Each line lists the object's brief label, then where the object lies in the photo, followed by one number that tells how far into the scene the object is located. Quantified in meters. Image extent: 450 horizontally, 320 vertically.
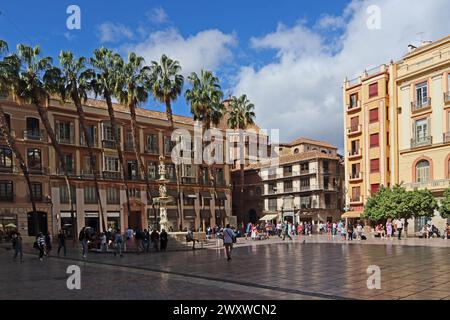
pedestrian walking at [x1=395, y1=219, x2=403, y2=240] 33.23
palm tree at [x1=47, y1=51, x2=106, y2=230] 35.59
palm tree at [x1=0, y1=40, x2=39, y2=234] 32.66
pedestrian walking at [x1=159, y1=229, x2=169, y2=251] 26.16
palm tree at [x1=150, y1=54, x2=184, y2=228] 41.03
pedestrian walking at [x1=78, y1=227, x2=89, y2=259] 22.67
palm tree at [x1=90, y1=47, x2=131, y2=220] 37.62
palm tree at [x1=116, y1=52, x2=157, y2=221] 38.59
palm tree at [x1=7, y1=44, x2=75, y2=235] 33.72
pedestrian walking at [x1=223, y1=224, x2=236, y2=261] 18.61
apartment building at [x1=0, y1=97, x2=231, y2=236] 41.97
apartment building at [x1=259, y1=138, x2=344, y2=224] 63.59
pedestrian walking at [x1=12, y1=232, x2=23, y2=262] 22.64
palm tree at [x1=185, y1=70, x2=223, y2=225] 45.00
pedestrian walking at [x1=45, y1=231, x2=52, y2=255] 25.35
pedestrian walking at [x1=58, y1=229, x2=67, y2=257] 25.08
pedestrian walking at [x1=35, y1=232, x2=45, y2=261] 22.44
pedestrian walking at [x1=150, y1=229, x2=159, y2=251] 26.06
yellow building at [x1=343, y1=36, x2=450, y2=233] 39.59
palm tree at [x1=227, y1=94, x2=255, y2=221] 52.41
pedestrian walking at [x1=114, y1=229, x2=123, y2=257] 23.64
